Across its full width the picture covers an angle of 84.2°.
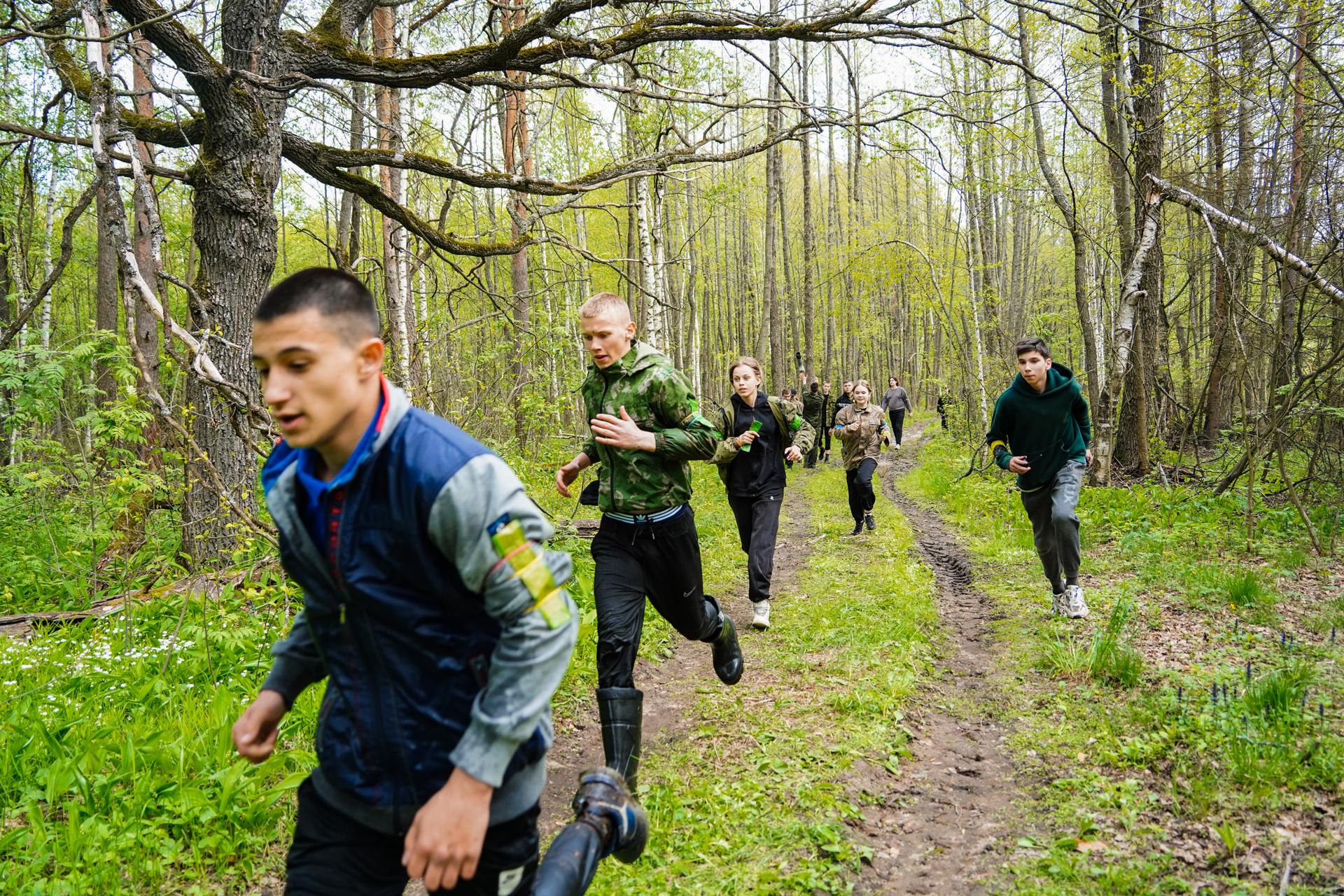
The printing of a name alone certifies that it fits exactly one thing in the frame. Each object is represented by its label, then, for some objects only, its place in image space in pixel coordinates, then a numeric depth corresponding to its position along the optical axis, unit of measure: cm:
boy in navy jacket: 148
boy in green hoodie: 584
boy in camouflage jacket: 368
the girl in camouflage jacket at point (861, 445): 1045
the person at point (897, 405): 2256
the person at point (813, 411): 1219
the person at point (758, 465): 659
